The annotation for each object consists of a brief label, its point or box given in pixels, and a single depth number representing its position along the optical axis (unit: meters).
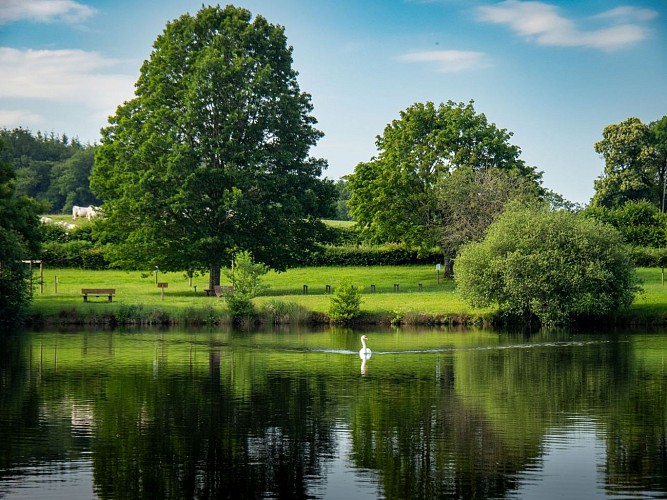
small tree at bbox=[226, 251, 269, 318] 64.00
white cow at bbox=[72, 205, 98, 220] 120.84
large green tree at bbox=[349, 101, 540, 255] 86.06
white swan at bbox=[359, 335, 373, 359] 44.25
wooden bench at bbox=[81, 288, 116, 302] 68.12
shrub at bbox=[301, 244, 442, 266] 97.69
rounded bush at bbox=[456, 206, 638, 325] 62.78
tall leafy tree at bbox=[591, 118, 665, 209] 118.00
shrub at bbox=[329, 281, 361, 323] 63.50
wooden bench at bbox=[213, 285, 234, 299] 65.56
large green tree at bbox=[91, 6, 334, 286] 72.56
